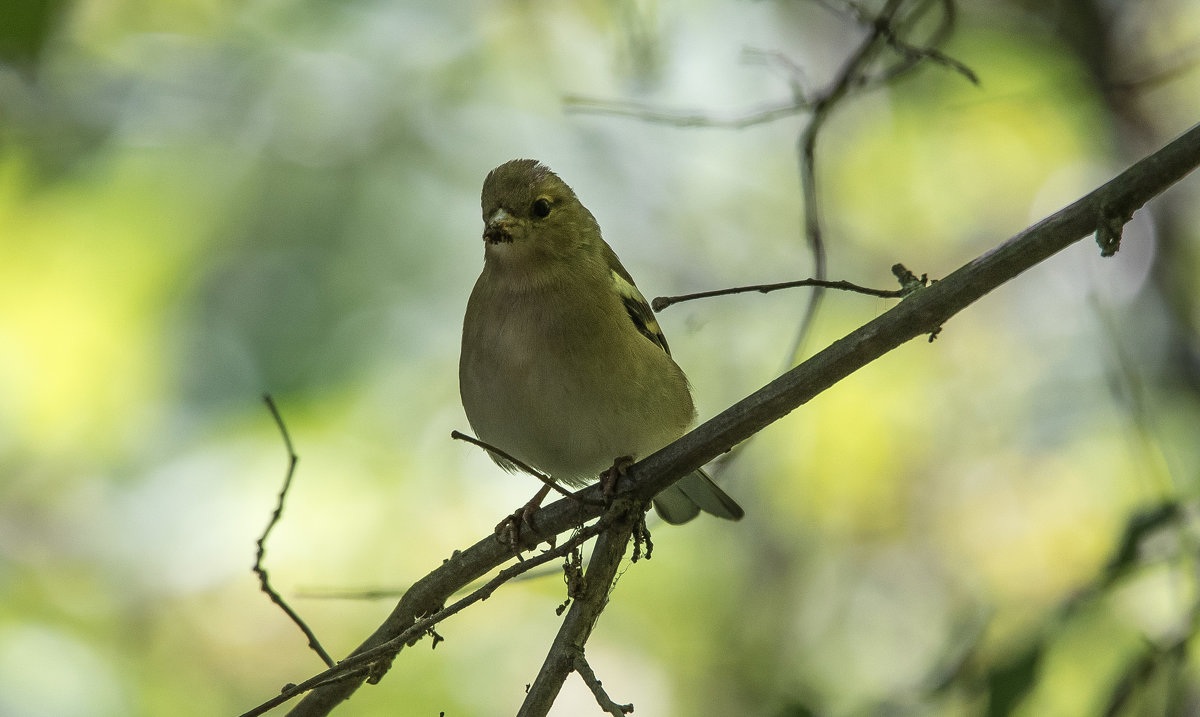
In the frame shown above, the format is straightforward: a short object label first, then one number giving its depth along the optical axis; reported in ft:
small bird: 29.40
